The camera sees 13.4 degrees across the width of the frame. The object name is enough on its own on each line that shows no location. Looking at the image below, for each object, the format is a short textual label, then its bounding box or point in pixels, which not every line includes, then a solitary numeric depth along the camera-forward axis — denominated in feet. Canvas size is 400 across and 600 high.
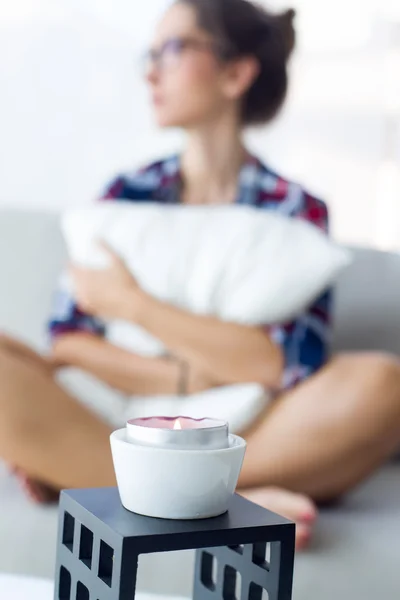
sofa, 3.05
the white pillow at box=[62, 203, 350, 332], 4.14
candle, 2.14
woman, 3.53
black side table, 2.10
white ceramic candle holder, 2.13
